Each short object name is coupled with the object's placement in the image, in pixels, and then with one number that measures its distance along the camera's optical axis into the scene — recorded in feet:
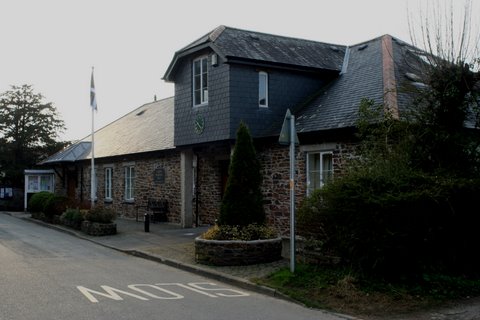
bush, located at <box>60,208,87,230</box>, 70.33
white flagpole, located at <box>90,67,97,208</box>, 78.45
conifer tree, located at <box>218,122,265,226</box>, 42.27
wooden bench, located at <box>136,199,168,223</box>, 76.17
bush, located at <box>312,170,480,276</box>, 30.76
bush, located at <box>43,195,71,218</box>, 79.61
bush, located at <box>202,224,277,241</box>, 41.32
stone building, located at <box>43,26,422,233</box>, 51.70
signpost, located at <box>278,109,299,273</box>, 34.91
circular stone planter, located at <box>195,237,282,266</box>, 40.24
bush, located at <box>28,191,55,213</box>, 84.89
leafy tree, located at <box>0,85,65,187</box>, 130.93
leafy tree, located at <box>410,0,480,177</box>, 34.63
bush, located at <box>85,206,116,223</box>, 64.85
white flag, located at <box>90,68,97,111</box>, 78.59
